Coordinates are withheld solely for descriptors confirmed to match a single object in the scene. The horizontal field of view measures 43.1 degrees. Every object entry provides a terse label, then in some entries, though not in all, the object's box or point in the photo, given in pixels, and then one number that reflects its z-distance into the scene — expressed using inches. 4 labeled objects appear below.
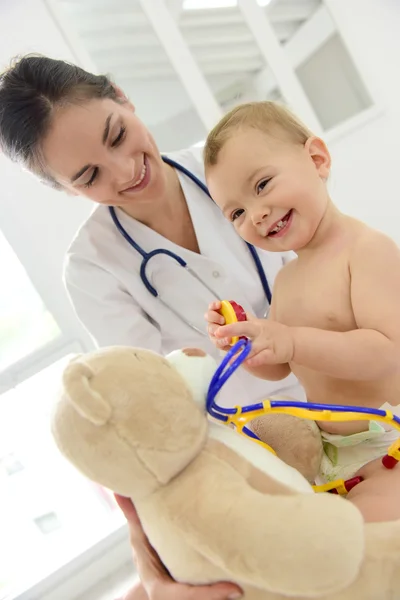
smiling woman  36.5
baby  24.9
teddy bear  16.2
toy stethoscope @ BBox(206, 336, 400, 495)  20.6
